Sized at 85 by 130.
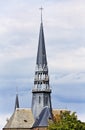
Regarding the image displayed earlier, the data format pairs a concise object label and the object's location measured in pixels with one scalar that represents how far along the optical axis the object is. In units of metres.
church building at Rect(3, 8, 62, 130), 194.50
